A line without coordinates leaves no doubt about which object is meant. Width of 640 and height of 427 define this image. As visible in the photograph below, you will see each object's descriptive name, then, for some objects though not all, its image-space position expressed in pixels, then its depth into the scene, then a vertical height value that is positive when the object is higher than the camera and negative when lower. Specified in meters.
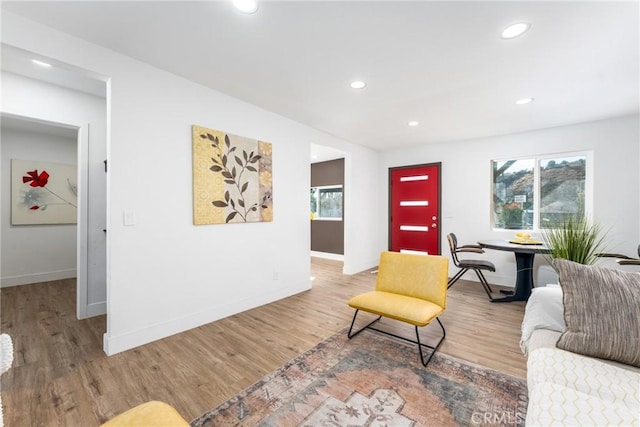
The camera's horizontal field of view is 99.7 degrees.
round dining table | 3.60 -0.83
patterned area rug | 1.59 -1.22
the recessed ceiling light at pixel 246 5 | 1.68 +1.30
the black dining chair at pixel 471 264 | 3.76 -0.74
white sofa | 0.98 -0.74
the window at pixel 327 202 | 6.71 +0.22
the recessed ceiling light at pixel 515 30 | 1.86 +1.28
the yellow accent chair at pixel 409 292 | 2.23 -0.77
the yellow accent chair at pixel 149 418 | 0.99 -0.78
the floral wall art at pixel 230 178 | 2.83 +0.36
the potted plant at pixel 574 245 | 2.42 -0.30
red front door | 5.11 +0.04
